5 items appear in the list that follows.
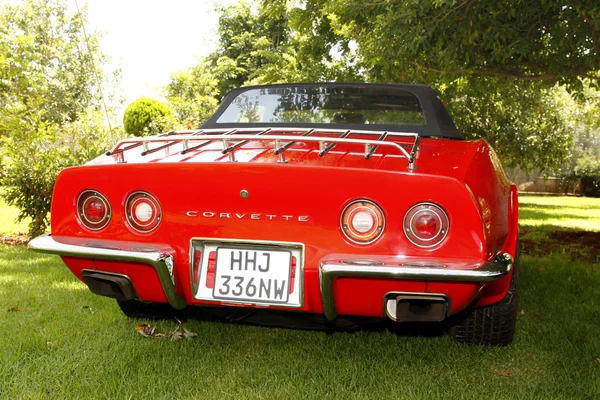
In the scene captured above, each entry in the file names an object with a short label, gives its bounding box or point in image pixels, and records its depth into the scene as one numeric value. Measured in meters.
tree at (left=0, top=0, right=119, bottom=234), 6.73
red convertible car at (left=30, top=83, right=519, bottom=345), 2.34
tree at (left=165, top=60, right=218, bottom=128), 28.24
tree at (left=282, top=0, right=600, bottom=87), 5.35
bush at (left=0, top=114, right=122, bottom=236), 6.71
